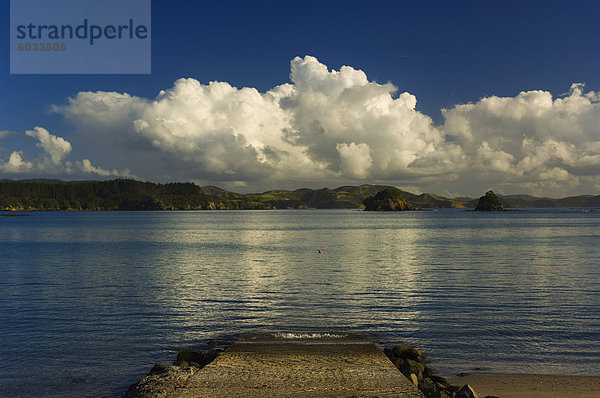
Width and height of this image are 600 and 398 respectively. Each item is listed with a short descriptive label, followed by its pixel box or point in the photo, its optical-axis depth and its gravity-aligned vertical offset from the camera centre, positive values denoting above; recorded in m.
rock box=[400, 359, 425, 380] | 17.92 -6.86
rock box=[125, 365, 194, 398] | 15.60 -6.64
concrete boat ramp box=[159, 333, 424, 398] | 15.03 -6.45
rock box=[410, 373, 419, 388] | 16.73 -6.68
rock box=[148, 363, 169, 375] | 18.68 -6.97
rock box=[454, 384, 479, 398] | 14.93 -6.45
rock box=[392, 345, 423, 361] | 20.56 -6.97
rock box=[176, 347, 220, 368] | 20.06 -7.11
